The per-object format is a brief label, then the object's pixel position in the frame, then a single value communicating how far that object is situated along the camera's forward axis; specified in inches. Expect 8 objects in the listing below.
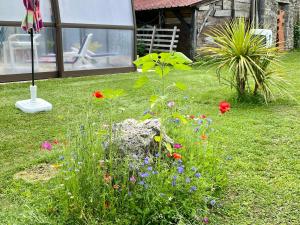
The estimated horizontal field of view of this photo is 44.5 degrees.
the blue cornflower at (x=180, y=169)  95.7
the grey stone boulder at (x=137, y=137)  103.1
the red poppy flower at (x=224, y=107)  116.1
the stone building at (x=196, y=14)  466.3
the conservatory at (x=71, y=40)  288.7
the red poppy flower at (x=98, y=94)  93.0
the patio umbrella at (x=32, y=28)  201.0
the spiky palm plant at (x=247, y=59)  217.0
